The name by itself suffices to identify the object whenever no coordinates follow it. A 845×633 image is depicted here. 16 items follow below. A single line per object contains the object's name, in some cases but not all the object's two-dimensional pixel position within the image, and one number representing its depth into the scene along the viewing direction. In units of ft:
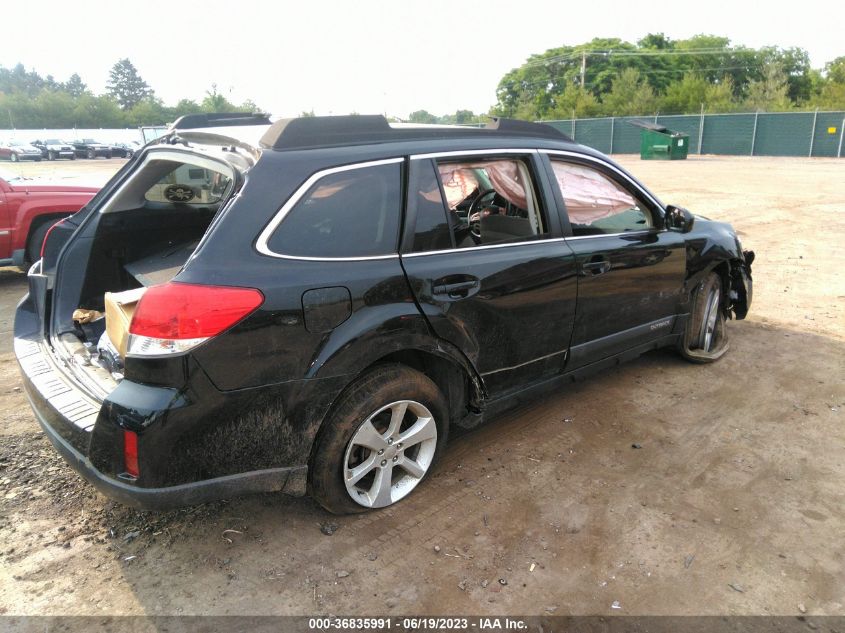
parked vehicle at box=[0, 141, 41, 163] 121.03
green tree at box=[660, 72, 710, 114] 157.89
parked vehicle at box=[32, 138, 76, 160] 142.82
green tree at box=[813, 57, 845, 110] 134.21
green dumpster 104.42
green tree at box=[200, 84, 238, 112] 188.85
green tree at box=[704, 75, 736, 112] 148.97
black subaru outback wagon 7.69
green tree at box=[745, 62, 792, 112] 139.23
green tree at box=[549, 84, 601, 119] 165.48
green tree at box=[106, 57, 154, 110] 406.00
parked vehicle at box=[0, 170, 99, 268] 22.74
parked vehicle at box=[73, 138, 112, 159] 146.41
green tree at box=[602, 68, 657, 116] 162.30
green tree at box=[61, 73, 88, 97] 396.69
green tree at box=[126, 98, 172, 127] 247.91
